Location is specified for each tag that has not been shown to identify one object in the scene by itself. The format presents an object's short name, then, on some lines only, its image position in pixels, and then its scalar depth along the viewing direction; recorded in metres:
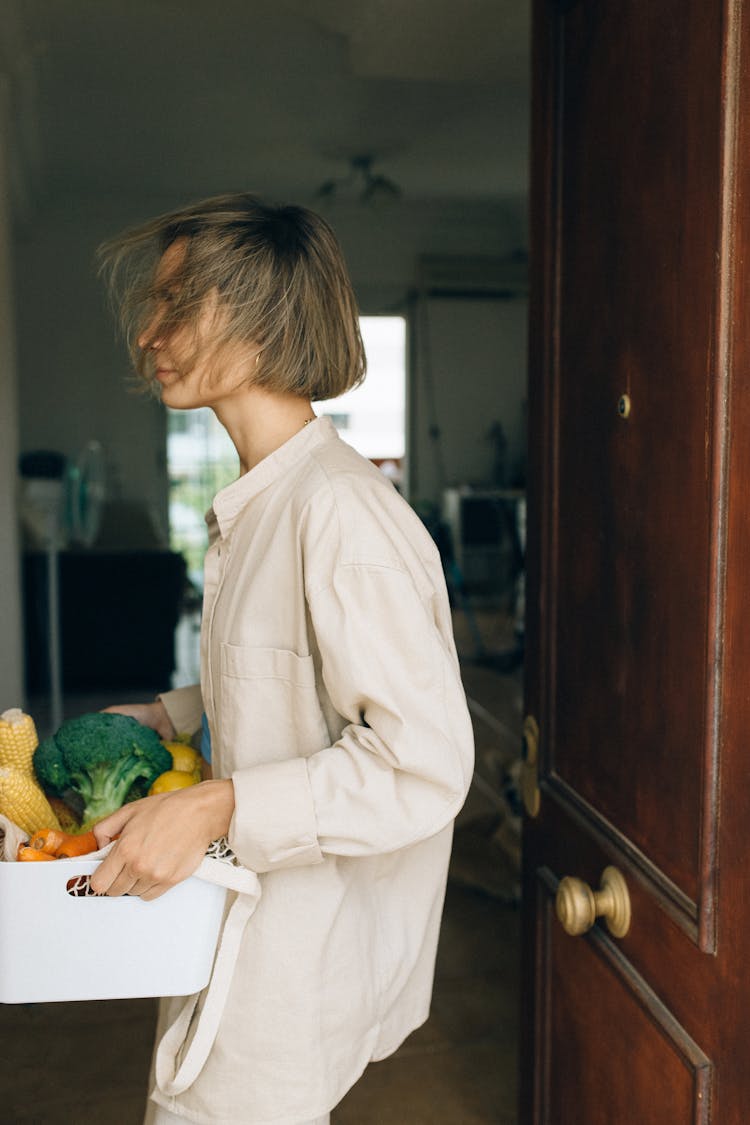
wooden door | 0.89
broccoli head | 1.17
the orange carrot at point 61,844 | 1.00
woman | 0.97
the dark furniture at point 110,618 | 5.51
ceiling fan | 6.65
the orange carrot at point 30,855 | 0.94
